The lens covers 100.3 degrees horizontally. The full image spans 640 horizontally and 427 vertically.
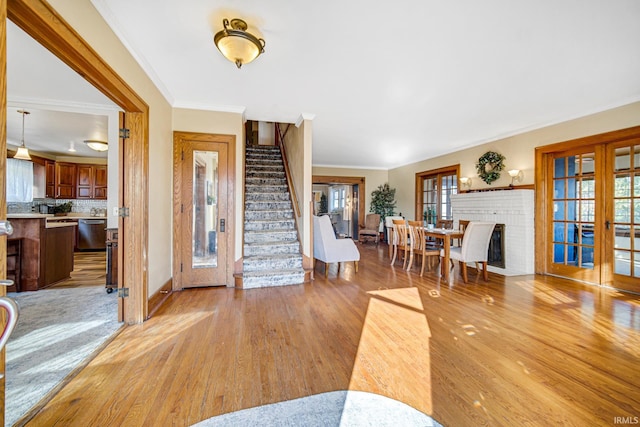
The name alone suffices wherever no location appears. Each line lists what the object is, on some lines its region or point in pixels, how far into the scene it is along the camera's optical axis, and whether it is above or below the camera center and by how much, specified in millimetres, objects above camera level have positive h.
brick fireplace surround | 4676 -95
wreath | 5223 +996
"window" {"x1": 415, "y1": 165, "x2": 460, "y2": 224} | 6830 +628
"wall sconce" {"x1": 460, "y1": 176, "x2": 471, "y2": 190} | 5992 +743
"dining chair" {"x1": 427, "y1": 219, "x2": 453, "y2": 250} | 5699 -216
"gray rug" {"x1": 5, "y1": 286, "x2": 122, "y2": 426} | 1637 -1062
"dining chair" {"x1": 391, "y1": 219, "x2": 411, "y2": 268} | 5023 -432
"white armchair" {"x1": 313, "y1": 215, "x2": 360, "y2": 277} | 4371 -515
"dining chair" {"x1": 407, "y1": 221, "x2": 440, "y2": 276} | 4609 -476
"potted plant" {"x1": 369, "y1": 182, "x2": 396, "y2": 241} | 8844 +424
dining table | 4246 -358
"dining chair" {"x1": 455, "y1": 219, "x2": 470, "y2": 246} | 4971 -191
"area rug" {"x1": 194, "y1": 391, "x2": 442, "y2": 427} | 1373 -1071
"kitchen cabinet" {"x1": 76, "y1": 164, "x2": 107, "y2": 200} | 6875 +822
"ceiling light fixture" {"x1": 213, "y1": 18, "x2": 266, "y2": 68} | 2057 +1368
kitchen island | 3523 -505
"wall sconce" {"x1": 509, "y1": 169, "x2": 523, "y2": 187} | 4844 +752
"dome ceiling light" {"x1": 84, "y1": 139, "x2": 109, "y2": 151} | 4872 +1270
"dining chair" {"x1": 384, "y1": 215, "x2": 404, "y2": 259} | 5805 -276
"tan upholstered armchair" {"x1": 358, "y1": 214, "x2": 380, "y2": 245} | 8617 -447
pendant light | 4457 +1010
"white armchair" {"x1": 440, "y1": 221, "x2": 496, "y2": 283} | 4125 -488
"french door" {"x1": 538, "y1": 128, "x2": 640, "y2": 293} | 3633 +80
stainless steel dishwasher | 6535 -503
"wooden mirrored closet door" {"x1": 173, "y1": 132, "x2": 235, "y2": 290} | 3576 +57
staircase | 3885 -256
